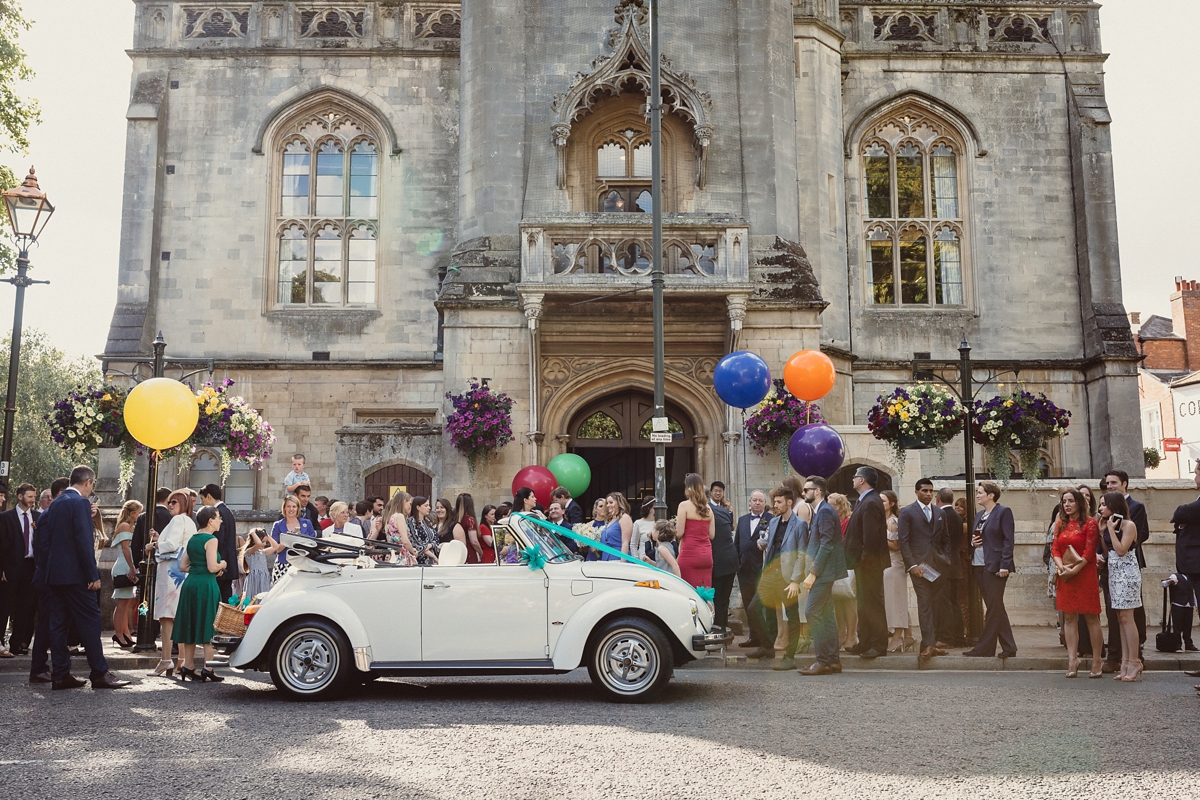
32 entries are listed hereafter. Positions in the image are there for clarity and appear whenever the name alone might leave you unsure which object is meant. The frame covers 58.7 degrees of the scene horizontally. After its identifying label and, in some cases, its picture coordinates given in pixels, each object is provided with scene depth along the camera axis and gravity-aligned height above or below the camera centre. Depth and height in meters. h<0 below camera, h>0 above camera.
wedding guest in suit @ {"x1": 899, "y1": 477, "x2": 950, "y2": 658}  11.25 -0.10
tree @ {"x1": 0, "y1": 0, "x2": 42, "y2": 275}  22.00 +9.20
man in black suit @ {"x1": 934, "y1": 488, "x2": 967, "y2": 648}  11.90 -0.57
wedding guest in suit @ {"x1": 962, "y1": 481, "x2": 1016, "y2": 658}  11.21 -0.29
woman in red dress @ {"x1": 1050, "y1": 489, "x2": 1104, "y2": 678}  10.20 -0.35
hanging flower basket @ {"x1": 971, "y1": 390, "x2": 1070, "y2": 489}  14.05 +1.56
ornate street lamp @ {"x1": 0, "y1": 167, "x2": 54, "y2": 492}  12.73 +3.73
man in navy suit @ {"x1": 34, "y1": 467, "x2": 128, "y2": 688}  9.59 -0.27
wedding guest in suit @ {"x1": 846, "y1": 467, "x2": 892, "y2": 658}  11.19 -0.13
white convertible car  8.66 -0.68
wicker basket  8.91 -0.65
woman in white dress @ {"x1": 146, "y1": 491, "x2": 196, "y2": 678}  11.36 -0.10
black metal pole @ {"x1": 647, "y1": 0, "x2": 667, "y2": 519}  13.81 +4.08
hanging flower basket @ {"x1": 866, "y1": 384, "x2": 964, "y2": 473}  13.75 +1.59
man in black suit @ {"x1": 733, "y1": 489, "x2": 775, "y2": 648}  12.44 -0.11
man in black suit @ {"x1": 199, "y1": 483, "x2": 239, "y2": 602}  10.70 +0.07
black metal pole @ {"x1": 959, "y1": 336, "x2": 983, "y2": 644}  12.27 +0.55
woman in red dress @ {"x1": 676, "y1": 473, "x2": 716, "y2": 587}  11.33 +0.03
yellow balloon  11.56 +1.41
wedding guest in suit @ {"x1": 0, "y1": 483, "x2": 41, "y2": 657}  11.59 -0.26
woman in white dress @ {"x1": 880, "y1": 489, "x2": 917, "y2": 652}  12.00 -0.61
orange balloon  15.45 +2.41
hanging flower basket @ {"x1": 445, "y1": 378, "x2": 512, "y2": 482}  17.41 +1.94
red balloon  15.79 +0.90
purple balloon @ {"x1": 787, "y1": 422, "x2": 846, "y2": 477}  14.82 +1.26
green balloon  16.41 +1.07
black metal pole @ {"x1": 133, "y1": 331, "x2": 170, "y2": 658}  11.73 -0.47
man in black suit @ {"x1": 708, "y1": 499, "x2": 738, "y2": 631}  12.06 -0.23
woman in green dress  9.95 -0.42
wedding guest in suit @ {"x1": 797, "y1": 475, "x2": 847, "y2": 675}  10.49 -0.39
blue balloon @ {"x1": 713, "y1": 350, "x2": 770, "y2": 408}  14.80 +2.25
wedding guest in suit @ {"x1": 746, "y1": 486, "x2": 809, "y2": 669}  10.96 -0.38
